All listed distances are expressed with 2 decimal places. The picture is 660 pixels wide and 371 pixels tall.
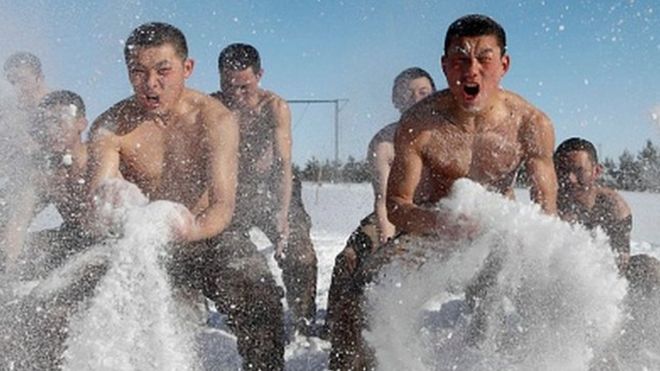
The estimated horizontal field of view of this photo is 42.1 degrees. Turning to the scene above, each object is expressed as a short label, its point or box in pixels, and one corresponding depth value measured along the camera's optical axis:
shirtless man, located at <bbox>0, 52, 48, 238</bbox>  4.69
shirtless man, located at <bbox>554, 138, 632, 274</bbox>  4.84
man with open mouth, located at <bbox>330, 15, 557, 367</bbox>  3.66
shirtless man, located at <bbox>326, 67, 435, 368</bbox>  3.58
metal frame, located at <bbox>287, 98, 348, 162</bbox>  8.05
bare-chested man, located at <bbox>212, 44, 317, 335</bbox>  5.11
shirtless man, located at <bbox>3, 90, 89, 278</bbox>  4.38
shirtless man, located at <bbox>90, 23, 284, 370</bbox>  3.64
